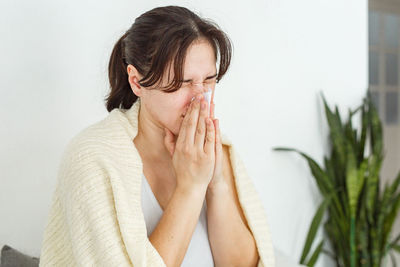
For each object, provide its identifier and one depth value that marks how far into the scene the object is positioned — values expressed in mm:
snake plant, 2061
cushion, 1355
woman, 1069
